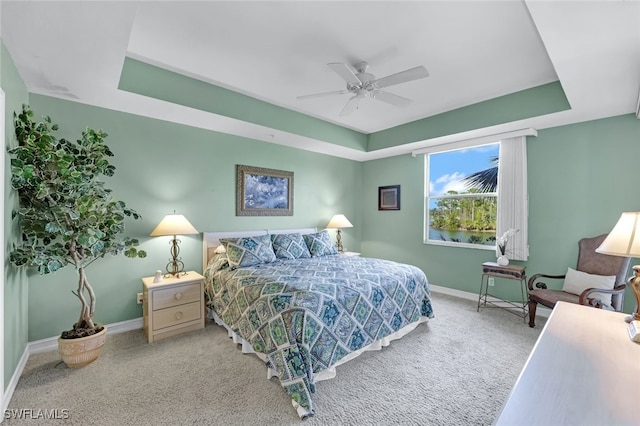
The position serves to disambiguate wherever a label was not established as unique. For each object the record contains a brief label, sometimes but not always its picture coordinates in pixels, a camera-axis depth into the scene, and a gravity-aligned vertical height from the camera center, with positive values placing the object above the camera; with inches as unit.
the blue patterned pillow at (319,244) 154.9 -19.4
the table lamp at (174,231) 116.7 -9.0
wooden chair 104.0 -28.3
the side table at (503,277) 134.7 -41.1
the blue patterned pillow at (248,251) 125.3 -19.0
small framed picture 199.9 +10.3
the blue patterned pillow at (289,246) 142.5 -19.0
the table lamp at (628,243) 51.5 -5.8
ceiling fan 87.2 +44.4
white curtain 143.3 +8.9
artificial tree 81.3 +1.9
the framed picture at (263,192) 155.6 +11.2
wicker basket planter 87.9 -45.4
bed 79.0 -32.2
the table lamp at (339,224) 187.0 -9.0
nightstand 109.7 -39.8
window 144.6 +11.5
